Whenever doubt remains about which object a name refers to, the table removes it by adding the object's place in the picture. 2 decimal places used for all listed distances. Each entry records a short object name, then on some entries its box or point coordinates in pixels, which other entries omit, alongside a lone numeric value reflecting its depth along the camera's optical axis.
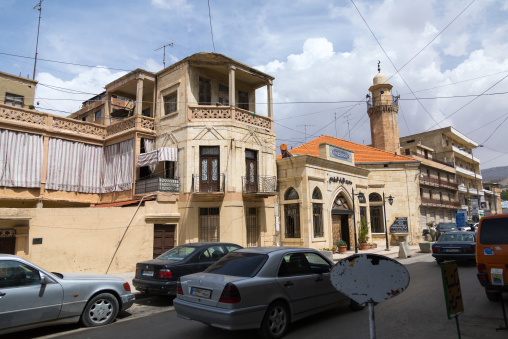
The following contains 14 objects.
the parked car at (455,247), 14.03
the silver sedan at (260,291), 5.23
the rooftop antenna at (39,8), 21.30
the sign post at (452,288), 4.54
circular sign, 3.83
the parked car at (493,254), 7.01
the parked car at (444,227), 28.63
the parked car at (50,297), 5.74
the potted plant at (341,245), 21.22
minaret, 39.97
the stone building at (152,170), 14.45
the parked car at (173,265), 8.39
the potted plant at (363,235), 23.28
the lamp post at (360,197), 23.79
